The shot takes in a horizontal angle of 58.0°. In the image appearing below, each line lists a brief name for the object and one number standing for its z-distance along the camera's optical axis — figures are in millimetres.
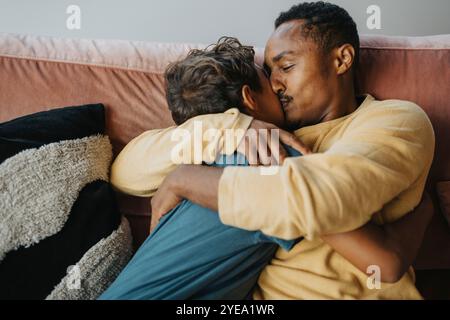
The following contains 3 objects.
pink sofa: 1122
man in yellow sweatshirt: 671
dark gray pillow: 861
